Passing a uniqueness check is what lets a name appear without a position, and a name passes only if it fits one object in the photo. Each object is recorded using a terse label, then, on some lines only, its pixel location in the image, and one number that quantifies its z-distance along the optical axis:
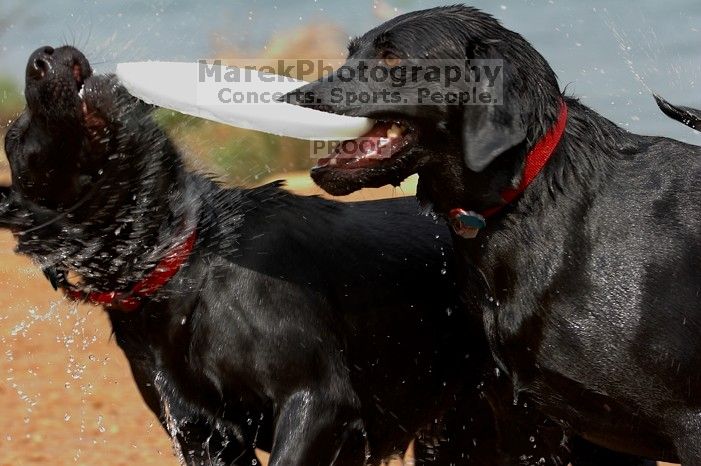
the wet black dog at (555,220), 7.49
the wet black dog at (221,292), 8.21
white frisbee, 8.08
